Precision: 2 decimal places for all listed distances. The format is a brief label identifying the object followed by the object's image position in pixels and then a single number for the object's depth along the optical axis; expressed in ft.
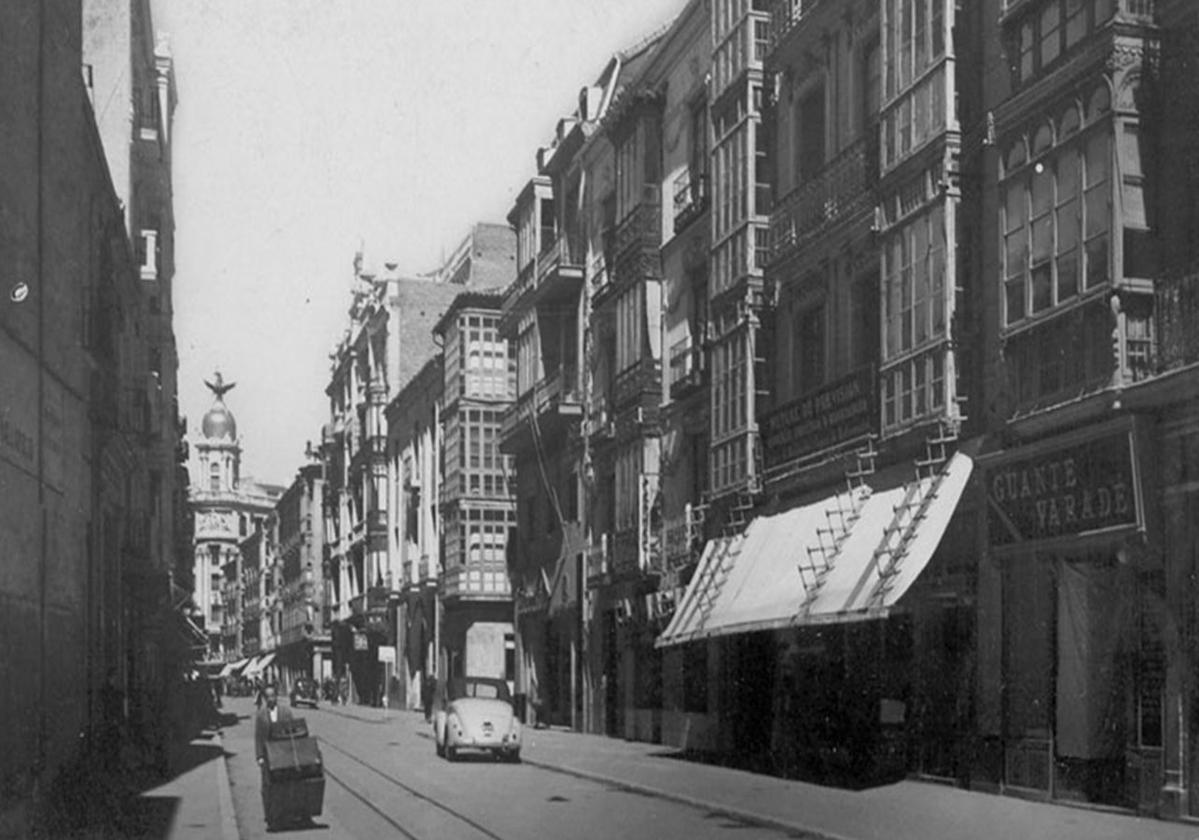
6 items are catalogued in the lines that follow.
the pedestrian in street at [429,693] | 158.20
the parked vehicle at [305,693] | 200.44
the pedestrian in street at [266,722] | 56.65
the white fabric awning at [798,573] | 62.75
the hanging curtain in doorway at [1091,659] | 55.06
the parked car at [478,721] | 96.58
